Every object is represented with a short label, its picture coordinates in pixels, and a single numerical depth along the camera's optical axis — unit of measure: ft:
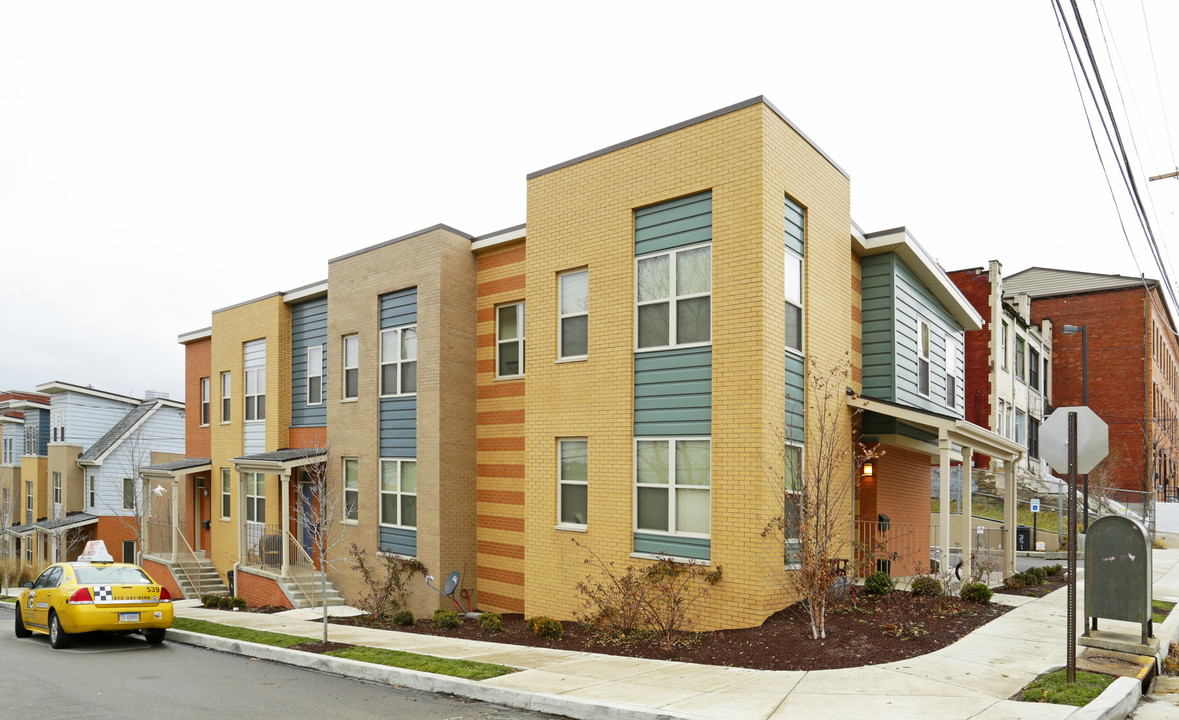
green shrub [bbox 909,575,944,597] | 43.11
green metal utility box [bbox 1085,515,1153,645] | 30.86
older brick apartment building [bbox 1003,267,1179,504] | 136.56
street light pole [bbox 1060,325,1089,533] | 104.97
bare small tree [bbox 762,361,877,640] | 36.58
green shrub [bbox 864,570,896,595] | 42.60
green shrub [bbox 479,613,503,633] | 46.19
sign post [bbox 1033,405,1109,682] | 26.94
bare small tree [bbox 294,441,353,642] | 64.64
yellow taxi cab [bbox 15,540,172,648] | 44.27
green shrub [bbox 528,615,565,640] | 41.81
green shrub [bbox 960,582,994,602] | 43.27
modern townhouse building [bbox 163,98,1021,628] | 40.96
